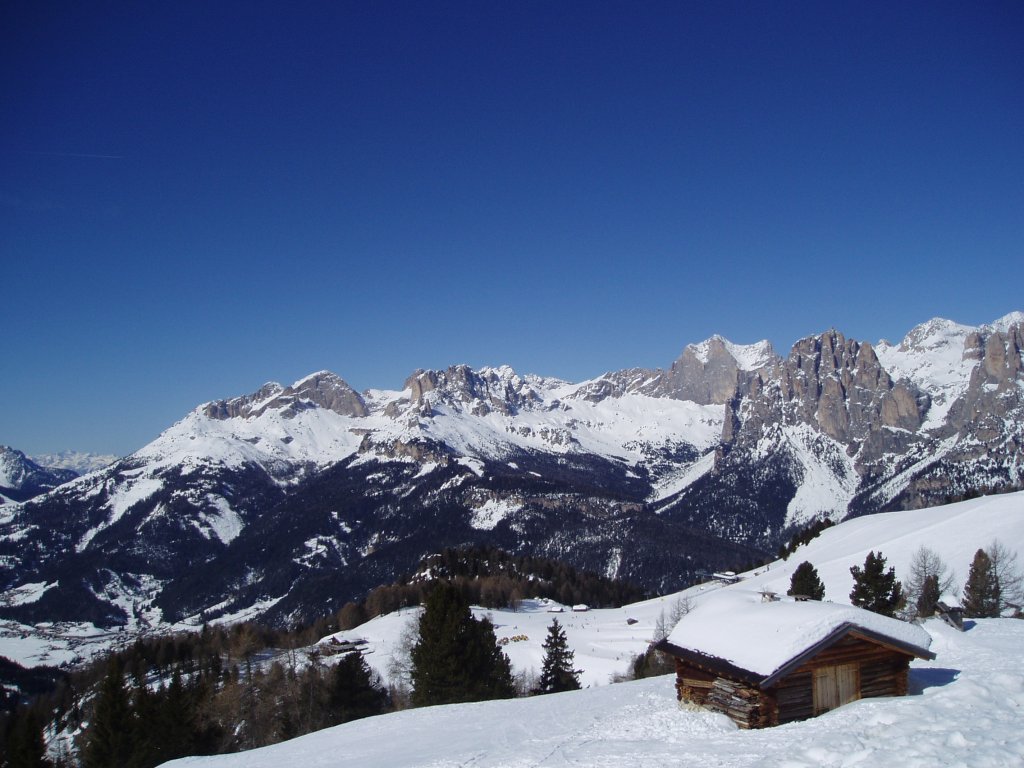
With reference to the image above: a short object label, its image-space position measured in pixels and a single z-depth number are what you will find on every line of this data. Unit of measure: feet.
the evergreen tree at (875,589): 149.89
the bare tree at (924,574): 192.49
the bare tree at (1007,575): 186.19
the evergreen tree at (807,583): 183.73
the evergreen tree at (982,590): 156.66
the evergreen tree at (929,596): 148.66
